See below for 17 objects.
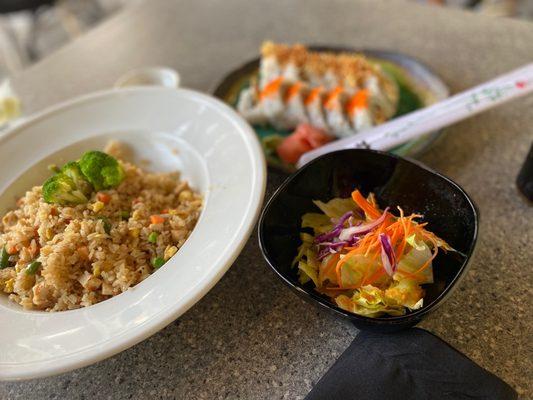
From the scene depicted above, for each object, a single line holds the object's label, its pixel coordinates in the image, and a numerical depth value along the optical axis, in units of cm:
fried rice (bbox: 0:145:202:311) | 27
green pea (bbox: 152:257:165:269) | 28
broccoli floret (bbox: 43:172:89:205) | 29
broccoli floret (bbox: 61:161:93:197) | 30
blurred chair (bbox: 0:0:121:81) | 119
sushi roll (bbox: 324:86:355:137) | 40
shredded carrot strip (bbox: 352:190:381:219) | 27
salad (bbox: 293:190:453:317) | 24
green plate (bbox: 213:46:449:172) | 37
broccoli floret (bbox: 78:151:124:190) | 30
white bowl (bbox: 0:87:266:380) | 24
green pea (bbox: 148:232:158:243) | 29
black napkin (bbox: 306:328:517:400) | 22
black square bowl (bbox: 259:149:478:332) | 23
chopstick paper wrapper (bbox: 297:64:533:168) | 32
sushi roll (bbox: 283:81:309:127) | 42
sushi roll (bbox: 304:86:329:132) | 41
